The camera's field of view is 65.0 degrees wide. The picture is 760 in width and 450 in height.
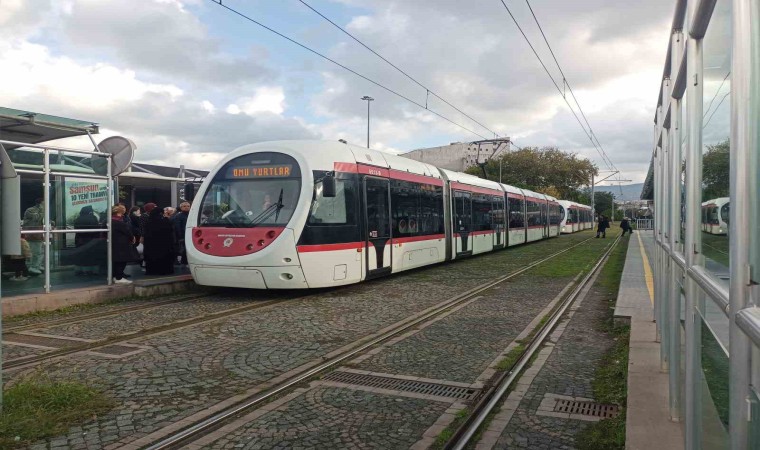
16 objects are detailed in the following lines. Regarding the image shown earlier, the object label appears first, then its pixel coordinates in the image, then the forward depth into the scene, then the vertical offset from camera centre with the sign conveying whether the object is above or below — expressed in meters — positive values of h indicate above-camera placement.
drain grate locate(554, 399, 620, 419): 4.66 -1.50
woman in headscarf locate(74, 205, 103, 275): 9.94 -0.35
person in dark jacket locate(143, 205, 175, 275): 12.05 -0.46
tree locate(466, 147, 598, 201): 66.62 +5.84
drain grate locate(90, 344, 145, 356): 6.27 -1.36
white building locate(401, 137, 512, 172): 81.50 +9.87
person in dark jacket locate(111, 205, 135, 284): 10.50 -0.39
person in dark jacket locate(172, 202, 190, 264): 13.08 +0.04
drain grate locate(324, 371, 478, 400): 5.15 -1.47
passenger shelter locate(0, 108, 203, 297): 9.04 +0.27
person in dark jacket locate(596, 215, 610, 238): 37.97 -0.16
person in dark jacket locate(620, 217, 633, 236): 42.56 -0.26
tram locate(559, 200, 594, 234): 46.62 +0.40
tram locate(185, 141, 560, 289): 10.10 +0.08
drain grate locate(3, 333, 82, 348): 6.73 -1.36
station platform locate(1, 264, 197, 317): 8.77 -1.11
